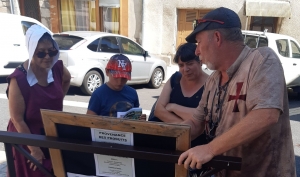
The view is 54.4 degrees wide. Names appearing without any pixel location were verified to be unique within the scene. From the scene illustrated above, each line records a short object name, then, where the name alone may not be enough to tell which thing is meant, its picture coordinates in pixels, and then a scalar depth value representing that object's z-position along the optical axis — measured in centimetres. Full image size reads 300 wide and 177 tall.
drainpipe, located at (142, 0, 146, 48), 1208
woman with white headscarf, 199
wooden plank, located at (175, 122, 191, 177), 121
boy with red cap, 242
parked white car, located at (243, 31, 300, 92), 724
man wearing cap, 120
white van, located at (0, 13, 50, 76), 759
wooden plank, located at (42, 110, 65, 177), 138
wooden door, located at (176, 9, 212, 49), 1211
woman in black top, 224
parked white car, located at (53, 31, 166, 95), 681
